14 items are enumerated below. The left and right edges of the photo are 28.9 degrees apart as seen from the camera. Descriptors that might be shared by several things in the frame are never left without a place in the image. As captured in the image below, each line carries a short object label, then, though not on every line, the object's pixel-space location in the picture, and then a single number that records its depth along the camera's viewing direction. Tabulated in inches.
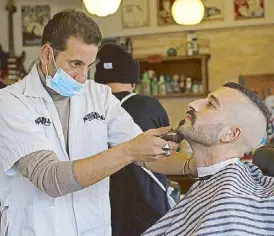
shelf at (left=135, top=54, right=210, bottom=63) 229.3
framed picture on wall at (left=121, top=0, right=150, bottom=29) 239.5
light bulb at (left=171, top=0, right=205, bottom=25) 185.6
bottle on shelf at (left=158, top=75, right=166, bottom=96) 234.2
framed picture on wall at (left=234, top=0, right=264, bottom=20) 227.1
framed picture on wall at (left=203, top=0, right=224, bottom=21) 230.4
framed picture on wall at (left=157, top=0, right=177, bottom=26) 236.2
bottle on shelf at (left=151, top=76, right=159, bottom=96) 235.5
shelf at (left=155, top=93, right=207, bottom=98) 231.1
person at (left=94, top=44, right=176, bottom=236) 114.0
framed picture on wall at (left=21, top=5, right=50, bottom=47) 268.1
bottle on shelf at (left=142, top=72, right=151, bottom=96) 235.8
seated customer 71.0
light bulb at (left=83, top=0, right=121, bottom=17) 164.9
